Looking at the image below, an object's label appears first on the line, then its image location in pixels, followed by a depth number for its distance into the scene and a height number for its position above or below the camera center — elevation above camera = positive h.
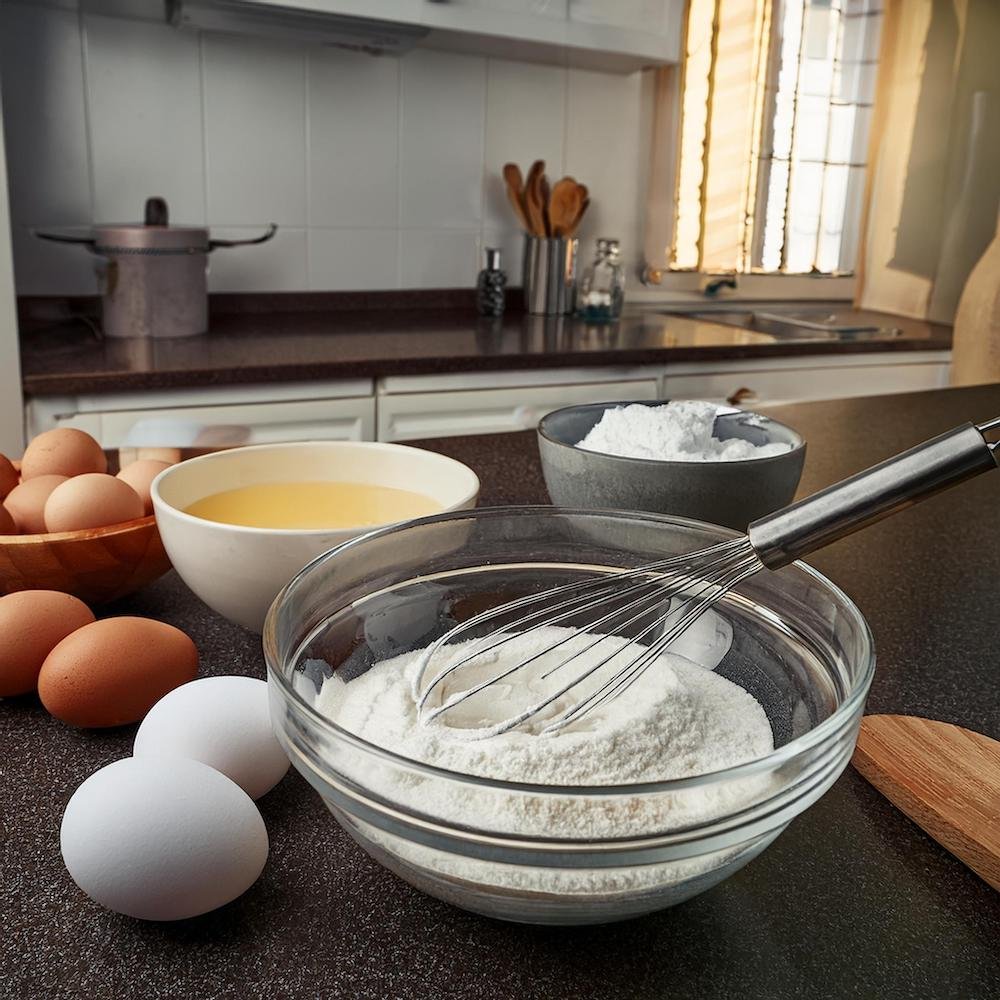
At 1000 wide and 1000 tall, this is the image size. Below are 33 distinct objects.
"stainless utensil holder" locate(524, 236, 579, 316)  2.37 -0.10
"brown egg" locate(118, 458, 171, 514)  0.65 -0.17
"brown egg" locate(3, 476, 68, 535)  0.62 -0.17
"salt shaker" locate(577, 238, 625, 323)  2.35 -0.13
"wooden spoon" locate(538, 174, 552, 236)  2.33 +0.07
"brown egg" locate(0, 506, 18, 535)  0.60 -0.18
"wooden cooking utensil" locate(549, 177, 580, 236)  2.33 +0.06
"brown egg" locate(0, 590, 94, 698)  0.50 -0.20
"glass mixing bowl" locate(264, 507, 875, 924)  0.30 -0.18
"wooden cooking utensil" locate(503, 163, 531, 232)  2.31 +0.09
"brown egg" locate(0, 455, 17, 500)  0.68 -0.17
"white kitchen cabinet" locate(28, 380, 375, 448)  1.57 -0.31
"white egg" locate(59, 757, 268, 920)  0.35 -0.22
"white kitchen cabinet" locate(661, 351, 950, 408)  2.07 -0.29
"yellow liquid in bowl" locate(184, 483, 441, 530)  0.63 -0.18
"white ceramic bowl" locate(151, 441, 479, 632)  0.52 -0.16
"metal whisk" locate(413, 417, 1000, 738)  0.38 -0.17
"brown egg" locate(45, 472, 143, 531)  0.59 -0.16
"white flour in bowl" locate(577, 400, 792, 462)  0.67 -0.14
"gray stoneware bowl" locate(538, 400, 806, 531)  0.65 -0.16
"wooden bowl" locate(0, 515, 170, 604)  0.56 -0.19
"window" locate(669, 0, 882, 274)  2.50 +0.26
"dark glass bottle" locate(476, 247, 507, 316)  2.33 -0.14
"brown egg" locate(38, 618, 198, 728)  0.47 -0.21
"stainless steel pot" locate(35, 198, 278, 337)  1.81 -0.10
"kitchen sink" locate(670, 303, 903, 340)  2.38 -0.21
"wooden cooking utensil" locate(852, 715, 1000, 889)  0.41 -0.23
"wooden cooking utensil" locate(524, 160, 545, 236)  2.32 +0.06
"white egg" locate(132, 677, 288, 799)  0.42 -0.21
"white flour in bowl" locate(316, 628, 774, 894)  0.31 -0.18
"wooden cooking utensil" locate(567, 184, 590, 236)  2.36 +0.04
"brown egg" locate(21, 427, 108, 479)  0.69 -0.16
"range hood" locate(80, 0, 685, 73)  1.83 +0.37
